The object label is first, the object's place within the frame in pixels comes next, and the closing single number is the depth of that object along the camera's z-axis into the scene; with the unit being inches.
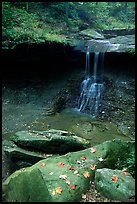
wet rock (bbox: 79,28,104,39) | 639.6
